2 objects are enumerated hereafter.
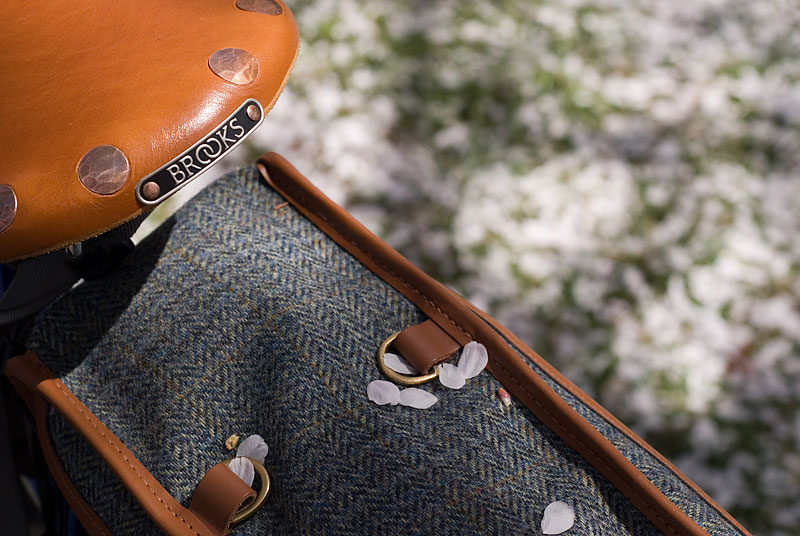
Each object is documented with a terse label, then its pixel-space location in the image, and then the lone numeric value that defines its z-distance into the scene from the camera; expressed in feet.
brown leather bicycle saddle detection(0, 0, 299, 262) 1.29
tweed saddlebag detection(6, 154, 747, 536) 1.35
